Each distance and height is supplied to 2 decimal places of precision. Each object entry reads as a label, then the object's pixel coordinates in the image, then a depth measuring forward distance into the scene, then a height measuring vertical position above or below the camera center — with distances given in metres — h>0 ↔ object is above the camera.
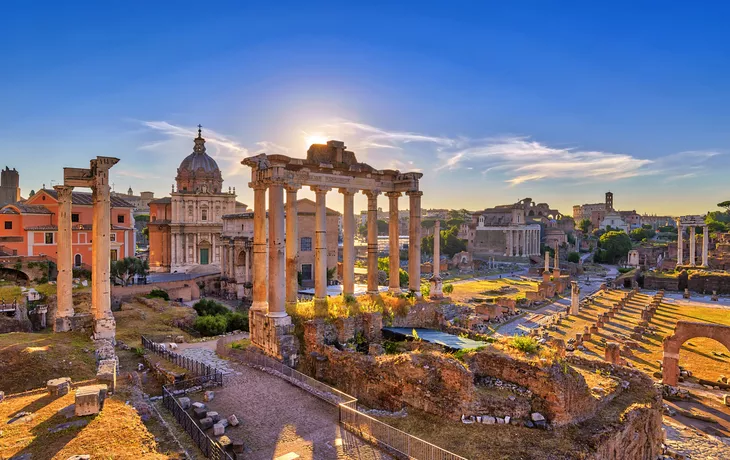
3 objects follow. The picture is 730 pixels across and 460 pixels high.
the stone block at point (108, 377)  11.87 -4.23
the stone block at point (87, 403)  9.68 -3.99
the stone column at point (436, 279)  28.55 -4.14
